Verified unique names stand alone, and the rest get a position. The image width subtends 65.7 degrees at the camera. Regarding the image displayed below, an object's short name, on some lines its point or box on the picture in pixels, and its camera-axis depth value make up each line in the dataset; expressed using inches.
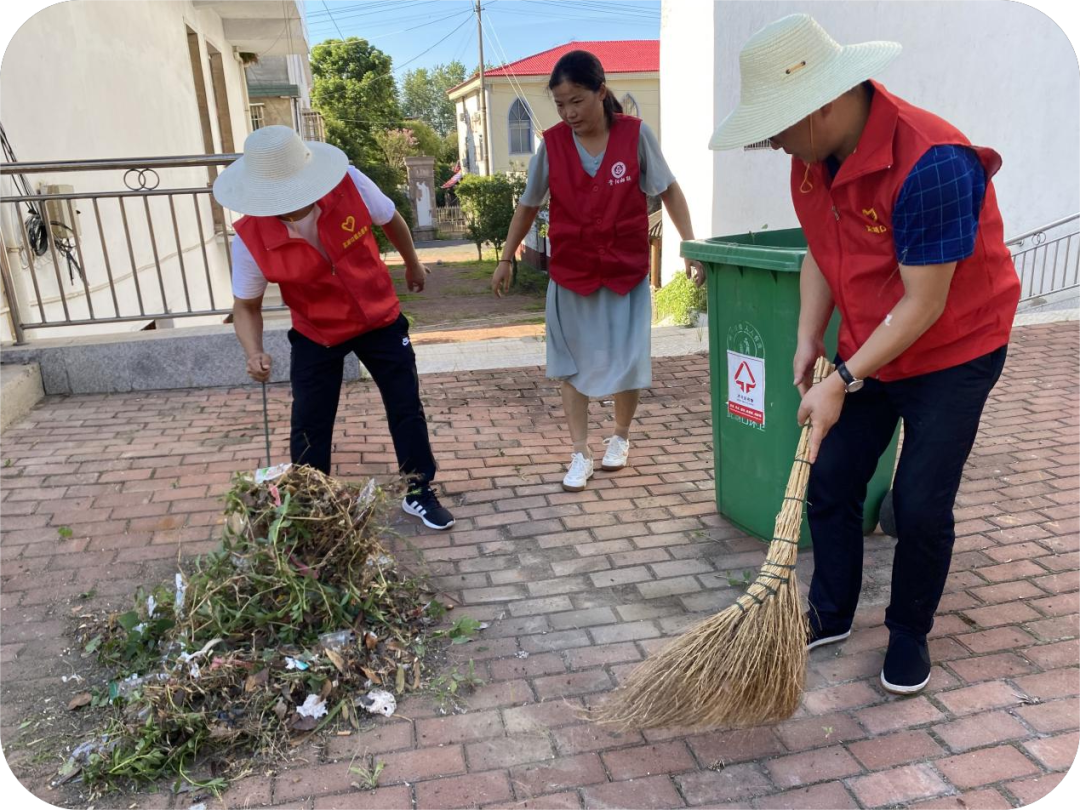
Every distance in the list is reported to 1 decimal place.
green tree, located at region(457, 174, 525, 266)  997.8
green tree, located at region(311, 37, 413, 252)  1513.3
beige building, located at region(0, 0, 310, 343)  224.5
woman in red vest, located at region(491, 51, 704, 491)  145.0
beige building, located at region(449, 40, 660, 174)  1312.7
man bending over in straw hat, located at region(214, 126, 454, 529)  117.9
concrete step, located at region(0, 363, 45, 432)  201.0
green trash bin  121.4
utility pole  1382.9
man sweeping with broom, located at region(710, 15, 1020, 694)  80.7
